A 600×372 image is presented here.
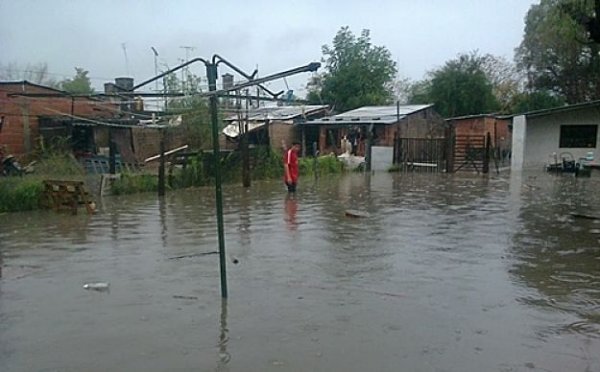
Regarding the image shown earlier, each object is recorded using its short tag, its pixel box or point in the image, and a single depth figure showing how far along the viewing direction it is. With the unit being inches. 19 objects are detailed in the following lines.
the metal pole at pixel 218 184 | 236.7
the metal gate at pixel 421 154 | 1108.5
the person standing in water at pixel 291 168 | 682.1
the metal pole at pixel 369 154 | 1095.3
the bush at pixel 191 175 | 767.7
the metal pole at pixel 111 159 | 728.3
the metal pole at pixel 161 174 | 680.4
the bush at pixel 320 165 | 994.7
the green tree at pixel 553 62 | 1364.4
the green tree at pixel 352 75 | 1699.1
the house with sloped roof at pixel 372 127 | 1201.4
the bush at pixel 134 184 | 699.4
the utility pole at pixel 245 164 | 786.8
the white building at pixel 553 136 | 1192.8
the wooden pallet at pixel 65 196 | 550.6
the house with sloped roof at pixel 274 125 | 1088.0
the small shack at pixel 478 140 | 1134.4
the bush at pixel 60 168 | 692.1
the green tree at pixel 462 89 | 1572.3
